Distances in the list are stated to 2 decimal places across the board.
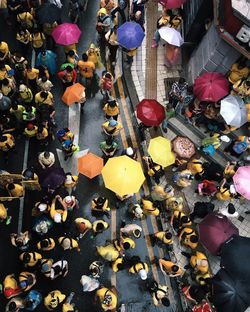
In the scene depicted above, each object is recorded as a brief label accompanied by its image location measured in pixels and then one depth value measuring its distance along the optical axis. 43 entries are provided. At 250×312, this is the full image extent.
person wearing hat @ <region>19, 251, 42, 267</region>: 11.83
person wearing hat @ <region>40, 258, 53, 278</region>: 11.97
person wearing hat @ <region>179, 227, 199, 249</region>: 12.98
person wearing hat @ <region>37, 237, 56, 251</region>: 12.08
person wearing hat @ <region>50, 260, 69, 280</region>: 11.97
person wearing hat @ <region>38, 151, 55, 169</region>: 13.14
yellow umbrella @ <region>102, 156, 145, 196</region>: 12.57
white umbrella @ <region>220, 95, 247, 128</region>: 14.21
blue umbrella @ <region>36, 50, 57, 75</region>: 15.22
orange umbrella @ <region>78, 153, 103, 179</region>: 13.46
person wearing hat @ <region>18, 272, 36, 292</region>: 11.63
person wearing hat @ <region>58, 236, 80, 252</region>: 12.32
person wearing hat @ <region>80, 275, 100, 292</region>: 12.22
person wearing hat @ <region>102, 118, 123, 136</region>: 14.07
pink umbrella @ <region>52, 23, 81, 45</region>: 15.43
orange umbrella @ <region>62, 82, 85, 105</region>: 14.73
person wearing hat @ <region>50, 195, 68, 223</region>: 12.51
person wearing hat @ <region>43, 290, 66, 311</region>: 11.52
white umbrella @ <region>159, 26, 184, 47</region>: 15.98
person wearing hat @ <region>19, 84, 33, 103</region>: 14.10
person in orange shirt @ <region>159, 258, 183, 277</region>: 12.47
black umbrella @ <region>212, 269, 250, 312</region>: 11.22
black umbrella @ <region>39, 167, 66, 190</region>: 12.73
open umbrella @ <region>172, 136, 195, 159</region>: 14.39
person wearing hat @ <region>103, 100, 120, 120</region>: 14.26
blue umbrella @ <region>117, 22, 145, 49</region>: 15.42
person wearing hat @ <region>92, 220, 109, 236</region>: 12.66
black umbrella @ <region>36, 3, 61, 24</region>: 15.55
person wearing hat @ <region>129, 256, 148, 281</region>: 12.12
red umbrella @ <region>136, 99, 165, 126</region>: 14.16
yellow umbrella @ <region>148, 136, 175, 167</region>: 13.52
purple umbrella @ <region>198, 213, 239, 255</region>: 12.58
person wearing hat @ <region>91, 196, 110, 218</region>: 13.02
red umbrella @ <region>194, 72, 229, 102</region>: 14.54
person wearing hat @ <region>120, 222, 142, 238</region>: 12.73
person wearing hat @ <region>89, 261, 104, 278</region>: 12.40
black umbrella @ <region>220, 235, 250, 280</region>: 11.79
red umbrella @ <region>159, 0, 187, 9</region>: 16.66
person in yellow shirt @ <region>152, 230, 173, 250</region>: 12.83
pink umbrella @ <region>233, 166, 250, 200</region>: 13.04
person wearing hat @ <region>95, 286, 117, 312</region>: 11.70
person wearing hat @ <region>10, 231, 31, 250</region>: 12.19
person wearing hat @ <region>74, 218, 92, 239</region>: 12.75
